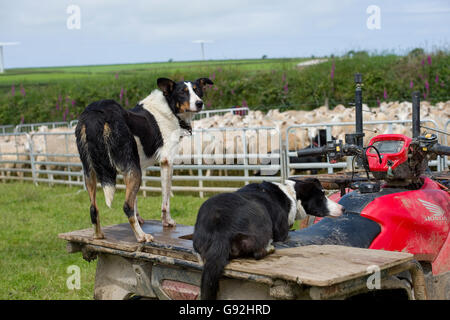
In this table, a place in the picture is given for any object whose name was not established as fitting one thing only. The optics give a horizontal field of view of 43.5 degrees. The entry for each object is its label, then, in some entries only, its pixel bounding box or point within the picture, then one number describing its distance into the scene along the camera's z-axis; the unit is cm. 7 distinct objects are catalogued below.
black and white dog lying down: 262
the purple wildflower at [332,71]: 2380
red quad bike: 316
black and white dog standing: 352
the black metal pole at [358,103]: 384
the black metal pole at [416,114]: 408
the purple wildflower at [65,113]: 2927
